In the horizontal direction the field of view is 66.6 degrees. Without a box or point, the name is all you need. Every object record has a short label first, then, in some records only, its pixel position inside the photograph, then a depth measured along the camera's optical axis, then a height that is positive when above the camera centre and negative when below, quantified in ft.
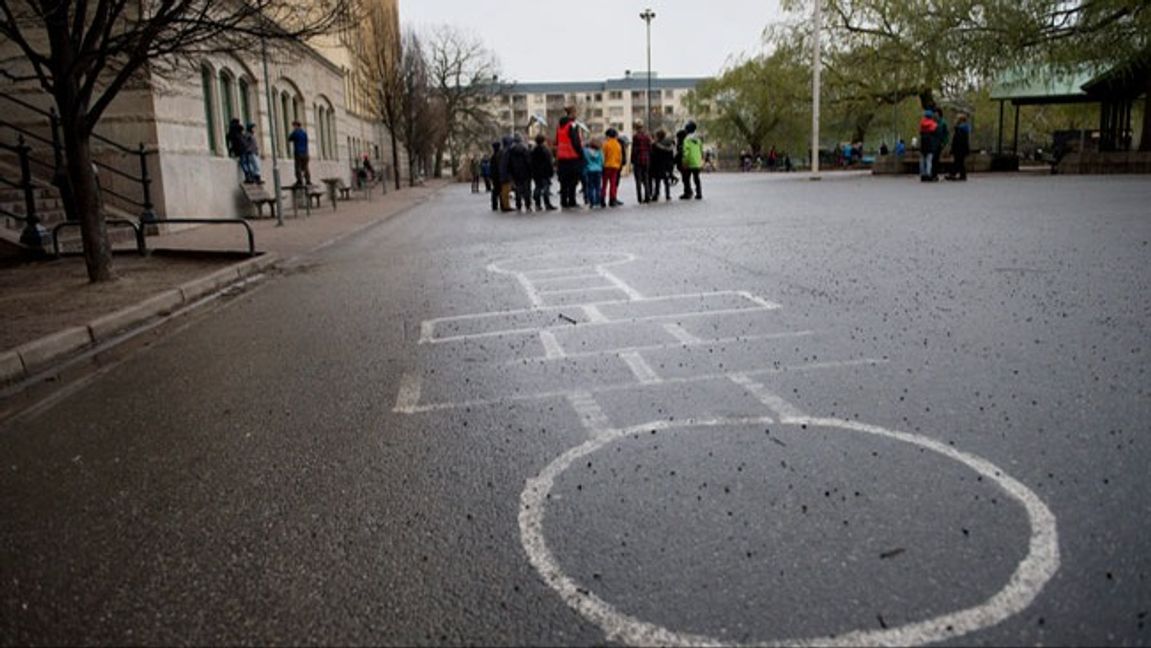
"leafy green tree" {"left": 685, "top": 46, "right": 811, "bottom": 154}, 159.94 +14.72
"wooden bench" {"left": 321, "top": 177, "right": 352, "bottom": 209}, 103.81 -1.40
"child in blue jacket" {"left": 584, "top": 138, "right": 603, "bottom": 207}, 67.15 +0.19
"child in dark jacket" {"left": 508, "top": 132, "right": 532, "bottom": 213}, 66.69 +0.30
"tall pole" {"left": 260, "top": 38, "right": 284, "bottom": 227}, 58.05 +0.31
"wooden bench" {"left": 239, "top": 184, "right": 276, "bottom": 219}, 68.36 -1.24
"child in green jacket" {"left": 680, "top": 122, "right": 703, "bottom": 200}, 68.92 +0.95
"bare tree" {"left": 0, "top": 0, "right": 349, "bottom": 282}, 28.89 +4.67
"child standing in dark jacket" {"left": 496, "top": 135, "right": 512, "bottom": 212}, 68.13 +0.13
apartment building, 529.86 +43.02
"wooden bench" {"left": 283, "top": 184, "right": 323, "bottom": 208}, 70.14 -1.00
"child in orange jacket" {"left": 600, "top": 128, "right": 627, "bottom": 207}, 67.62 +0.59
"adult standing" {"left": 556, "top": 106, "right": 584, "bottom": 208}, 63.57 +1.32
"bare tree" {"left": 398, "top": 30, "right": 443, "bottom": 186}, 143.43 +12.94
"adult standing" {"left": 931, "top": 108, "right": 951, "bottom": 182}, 85.40 +2.43
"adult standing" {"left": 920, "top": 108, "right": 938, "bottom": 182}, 83.61 +1.54
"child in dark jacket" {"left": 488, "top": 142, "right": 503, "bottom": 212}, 71.10 +0.13
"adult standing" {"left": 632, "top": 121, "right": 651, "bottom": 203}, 68.49 +0.68
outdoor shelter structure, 104.94 +8.37
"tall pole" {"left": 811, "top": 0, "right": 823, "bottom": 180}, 103.50 +10.36
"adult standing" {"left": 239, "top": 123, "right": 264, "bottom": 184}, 69.00 +1.86
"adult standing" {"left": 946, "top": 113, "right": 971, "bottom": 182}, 85.71 +1.22
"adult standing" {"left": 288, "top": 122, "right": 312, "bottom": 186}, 80.79 +2.67
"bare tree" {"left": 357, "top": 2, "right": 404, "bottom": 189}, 131.75 +17.59
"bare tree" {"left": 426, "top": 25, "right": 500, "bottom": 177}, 226.17 +20.16
